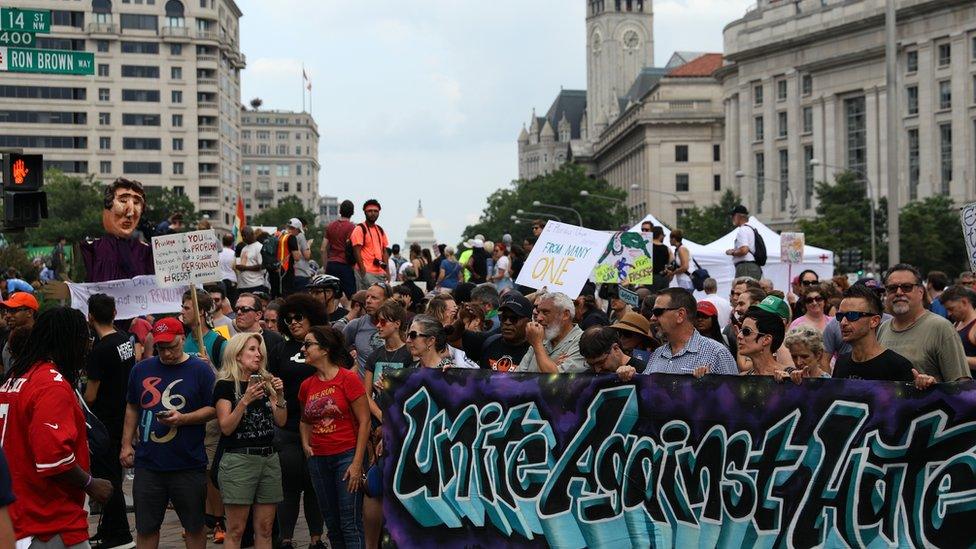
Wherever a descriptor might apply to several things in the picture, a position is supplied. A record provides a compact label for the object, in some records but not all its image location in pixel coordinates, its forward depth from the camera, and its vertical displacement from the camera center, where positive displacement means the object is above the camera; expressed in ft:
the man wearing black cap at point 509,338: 34.04 -2.09
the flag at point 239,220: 93.98 +2.94
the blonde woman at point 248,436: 31.07 -4.01
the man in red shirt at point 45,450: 22.04 -3.01
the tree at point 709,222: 315.17 +7.37
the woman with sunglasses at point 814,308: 41.09 -1.73
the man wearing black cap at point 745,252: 64.85 +0.00
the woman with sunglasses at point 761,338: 28.27 -1.80
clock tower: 640.58 +65.72
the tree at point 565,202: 426.92 +17.56
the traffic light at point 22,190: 46.55 +2.61
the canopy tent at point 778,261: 86.69 -0.70
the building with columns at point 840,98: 288.10 +36.40
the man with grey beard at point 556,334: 31.96 -1.88
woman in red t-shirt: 31.27 -3.90
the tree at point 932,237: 233.96 +1.97
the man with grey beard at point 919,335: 29.17 -1.89
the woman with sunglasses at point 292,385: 33.58 -3.06
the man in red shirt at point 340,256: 61.31 +0.17
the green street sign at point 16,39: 47.11 +7.88
